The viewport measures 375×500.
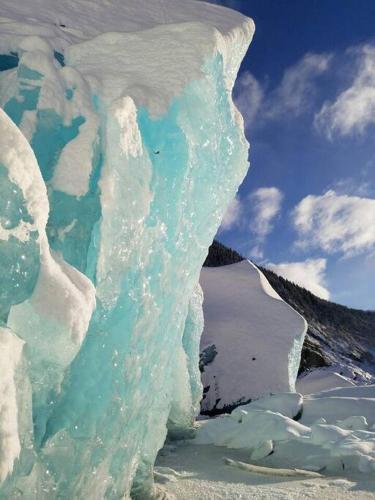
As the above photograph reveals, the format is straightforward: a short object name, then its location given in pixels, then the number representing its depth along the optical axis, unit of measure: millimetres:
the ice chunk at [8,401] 1389
